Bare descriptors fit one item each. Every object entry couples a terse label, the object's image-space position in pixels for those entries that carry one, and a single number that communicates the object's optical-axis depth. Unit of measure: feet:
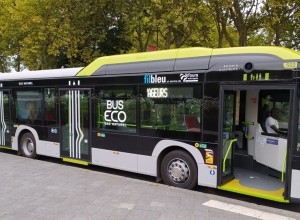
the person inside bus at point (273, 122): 22.12
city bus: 19.51
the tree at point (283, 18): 39.83
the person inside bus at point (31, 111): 32.89
